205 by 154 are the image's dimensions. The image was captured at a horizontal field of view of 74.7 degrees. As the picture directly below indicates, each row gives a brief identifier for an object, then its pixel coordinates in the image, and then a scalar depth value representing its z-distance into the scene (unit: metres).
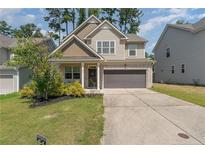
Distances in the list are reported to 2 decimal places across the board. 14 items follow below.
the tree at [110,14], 27.99
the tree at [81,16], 25.96
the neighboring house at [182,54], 15.93
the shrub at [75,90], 10.11
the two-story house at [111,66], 14.31
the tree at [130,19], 28.18
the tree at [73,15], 27.91
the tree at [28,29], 38.08
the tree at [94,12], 23.93
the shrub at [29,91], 10.35
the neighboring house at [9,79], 14.08
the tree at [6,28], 36.57
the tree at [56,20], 28.11
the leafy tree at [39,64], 8.91
